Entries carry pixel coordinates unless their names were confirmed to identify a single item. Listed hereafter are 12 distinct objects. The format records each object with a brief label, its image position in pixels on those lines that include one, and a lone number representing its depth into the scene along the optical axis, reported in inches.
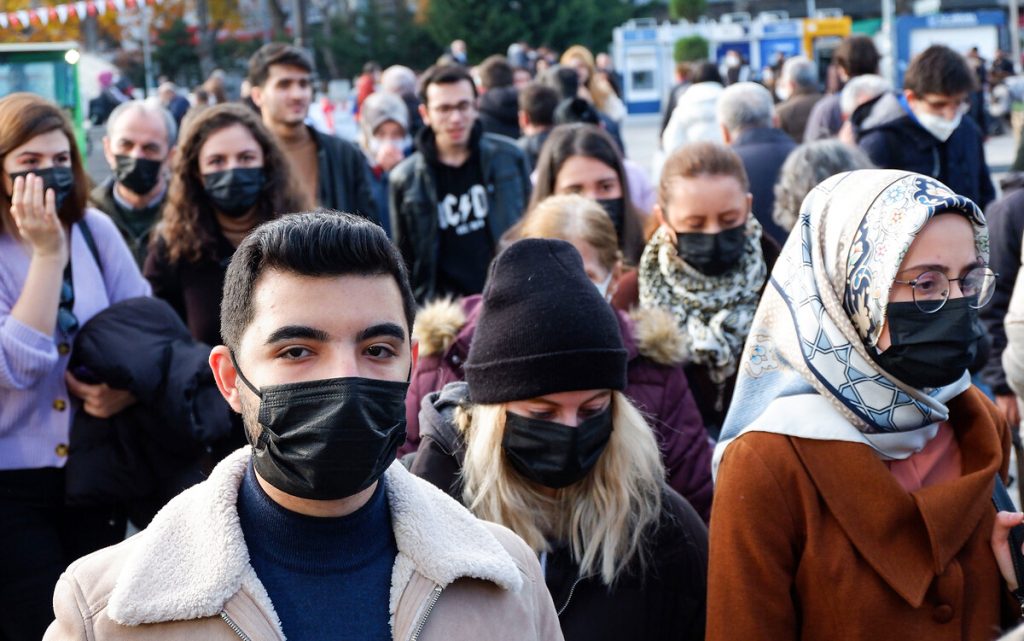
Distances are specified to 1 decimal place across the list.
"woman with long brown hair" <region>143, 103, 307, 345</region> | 206.2
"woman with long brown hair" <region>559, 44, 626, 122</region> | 501.9
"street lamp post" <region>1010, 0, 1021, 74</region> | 1445.6
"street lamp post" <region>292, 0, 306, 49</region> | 1478.6
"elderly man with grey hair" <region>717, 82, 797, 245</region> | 273.7
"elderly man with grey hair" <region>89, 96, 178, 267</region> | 244.5
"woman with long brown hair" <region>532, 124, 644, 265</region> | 232.7
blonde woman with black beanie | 125.3
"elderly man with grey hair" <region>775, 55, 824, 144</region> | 437.1
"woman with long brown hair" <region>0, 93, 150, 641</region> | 161.2
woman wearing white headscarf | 112.7
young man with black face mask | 85.8
